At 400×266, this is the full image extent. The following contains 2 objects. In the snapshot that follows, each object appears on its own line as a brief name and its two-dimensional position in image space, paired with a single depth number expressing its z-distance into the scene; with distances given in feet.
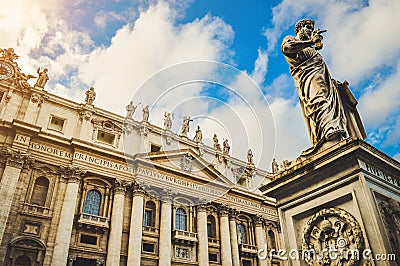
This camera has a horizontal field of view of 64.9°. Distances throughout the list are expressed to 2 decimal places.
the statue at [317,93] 21.35
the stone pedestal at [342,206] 16.28
